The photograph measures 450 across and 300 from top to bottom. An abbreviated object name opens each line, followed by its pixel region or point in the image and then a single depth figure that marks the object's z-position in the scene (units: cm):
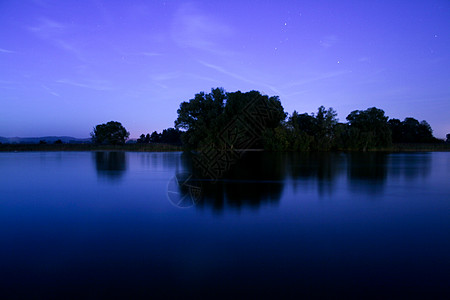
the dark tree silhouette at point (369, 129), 4981
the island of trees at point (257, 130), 4494
